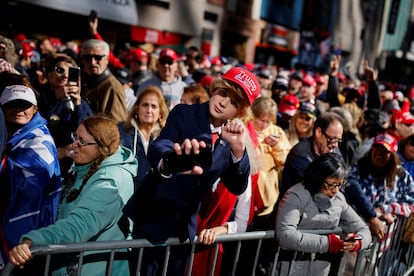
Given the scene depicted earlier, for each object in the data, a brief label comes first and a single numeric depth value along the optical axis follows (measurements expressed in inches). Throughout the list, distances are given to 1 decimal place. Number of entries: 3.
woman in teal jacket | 106.0
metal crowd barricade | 98.7
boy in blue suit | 106.4
